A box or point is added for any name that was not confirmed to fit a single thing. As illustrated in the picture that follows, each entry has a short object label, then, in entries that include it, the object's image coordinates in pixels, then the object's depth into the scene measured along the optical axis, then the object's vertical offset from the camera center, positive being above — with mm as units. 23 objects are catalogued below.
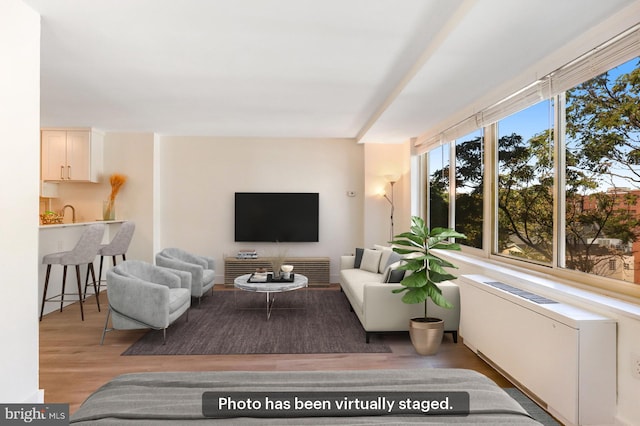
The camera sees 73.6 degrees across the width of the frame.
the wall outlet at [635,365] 2311 -814
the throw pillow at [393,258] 5305 -549
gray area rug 4016 -1262
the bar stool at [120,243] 5949 -434
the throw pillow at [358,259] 6457 -681
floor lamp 7320 +567
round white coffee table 4984 -855
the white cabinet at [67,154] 6816 +921
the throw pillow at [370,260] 5965 -658
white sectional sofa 4172 -933
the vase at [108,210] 7059 +36
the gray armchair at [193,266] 5660 -724
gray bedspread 1482 -703
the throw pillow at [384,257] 5684 -589
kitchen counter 5258 -444
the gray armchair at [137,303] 4078 -873
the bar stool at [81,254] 4906 -496
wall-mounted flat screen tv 7523 -51
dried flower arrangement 7066 +336
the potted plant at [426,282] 3838 -612
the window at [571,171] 2682 +353
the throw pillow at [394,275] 4355 -620
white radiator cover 2414 -872
